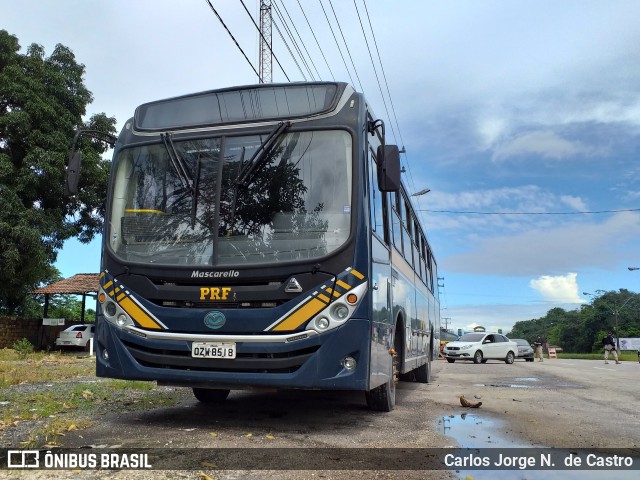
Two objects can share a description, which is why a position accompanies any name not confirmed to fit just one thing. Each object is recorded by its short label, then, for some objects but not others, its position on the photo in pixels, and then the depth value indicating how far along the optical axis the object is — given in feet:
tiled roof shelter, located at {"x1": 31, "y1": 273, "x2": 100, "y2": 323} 84.58
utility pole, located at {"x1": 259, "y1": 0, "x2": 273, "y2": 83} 52.90
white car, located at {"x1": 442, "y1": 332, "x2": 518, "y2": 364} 86.63
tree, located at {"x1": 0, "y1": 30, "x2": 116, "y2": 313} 65.87
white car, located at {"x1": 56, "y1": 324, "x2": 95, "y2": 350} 84.17
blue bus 16.88
